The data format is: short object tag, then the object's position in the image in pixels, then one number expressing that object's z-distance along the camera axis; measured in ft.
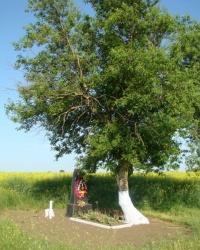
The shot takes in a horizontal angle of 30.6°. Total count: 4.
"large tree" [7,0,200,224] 38.83
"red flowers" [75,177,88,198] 48.11
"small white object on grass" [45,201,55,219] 46.12
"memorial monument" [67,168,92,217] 47.01
